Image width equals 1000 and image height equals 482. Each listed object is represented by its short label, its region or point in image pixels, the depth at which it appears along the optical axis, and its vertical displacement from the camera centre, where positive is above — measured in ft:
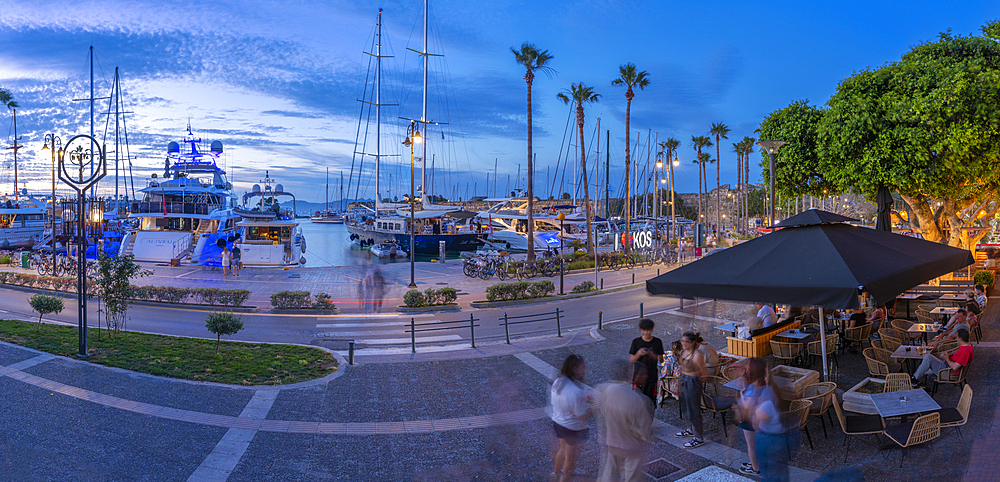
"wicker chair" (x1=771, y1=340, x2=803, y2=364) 32.71 -7.17
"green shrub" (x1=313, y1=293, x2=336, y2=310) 63.10 -8.17
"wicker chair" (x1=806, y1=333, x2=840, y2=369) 32.07 -7.18
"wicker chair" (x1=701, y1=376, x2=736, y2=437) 23.93 -7.78
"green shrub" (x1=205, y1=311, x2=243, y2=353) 38.65 -6.67
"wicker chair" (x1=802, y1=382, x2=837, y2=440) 23.18 -7.23
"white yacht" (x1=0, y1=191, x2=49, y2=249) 164.25 +4.15
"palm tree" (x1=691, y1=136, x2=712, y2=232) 254.06 +47.90
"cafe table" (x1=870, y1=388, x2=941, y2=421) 20.90 -6.92
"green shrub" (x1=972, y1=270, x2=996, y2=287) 61.36 -4.63
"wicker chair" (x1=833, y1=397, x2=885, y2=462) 20.63 -7.64
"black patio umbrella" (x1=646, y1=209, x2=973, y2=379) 20.52 -1.32
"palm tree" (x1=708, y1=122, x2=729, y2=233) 253.44 +53.66
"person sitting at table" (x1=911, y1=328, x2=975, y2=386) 26.58 -6.41
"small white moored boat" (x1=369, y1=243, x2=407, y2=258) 157.28 -4.09
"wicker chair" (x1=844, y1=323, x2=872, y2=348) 37.35 -6.91
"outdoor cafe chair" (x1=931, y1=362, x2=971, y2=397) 26.55 -7.16
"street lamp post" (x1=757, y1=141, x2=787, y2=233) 52.24 +9.56
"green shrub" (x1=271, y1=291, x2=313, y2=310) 62.59 -7.73
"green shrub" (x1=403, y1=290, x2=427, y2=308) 65.26 -7.87
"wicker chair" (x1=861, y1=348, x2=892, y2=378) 27.61 -7.04
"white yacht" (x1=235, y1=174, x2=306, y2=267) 113.29 -1.03
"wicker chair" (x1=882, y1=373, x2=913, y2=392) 24.11 -6.75
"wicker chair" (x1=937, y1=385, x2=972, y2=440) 20.48 -7.19
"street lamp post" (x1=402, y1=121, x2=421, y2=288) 81.43 +16.80
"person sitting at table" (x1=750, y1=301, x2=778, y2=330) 35.40 -5.55
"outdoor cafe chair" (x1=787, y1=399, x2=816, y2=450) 21.94 -7.31
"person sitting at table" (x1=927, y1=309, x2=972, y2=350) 31.05 -5.70
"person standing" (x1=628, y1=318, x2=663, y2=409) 23.31 -5.36
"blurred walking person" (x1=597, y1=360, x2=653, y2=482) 16.28 -6.10
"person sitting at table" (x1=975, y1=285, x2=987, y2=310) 45.14 -5.26
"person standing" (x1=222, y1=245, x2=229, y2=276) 98.22 -5.00
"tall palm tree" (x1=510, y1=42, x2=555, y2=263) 108.27 +37.72
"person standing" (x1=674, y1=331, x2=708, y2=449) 22.95 -6.34
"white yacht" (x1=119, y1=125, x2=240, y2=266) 115.14 +5.84
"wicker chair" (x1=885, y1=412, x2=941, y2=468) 19.47 -7.51
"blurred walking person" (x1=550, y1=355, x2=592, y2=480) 18.01 -6.03
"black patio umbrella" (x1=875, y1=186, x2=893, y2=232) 47.20 +2.91
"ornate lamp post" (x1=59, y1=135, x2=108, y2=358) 37.04 +4.34
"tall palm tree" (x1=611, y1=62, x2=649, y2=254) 136.98 +42.98
